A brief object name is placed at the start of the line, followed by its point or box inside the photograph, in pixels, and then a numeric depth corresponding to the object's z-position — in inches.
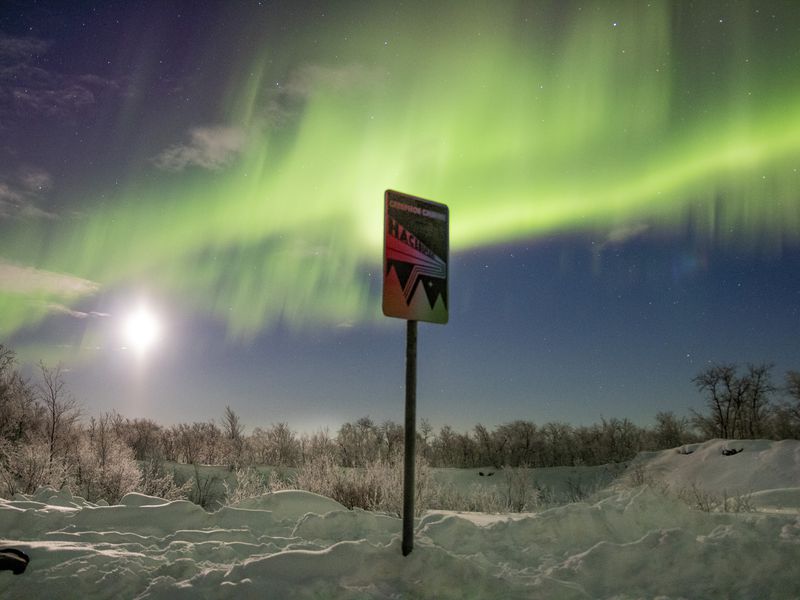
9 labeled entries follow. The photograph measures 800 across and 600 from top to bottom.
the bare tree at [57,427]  1134.7
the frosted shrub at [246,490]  656.4
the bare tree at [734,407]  2336.4
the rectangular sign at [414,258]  217.6
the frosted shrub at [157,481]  969.5
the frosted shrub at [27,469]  809.5
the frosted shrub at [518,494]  796.0
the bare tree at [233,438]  2073.1
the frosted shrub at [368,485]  517.2
